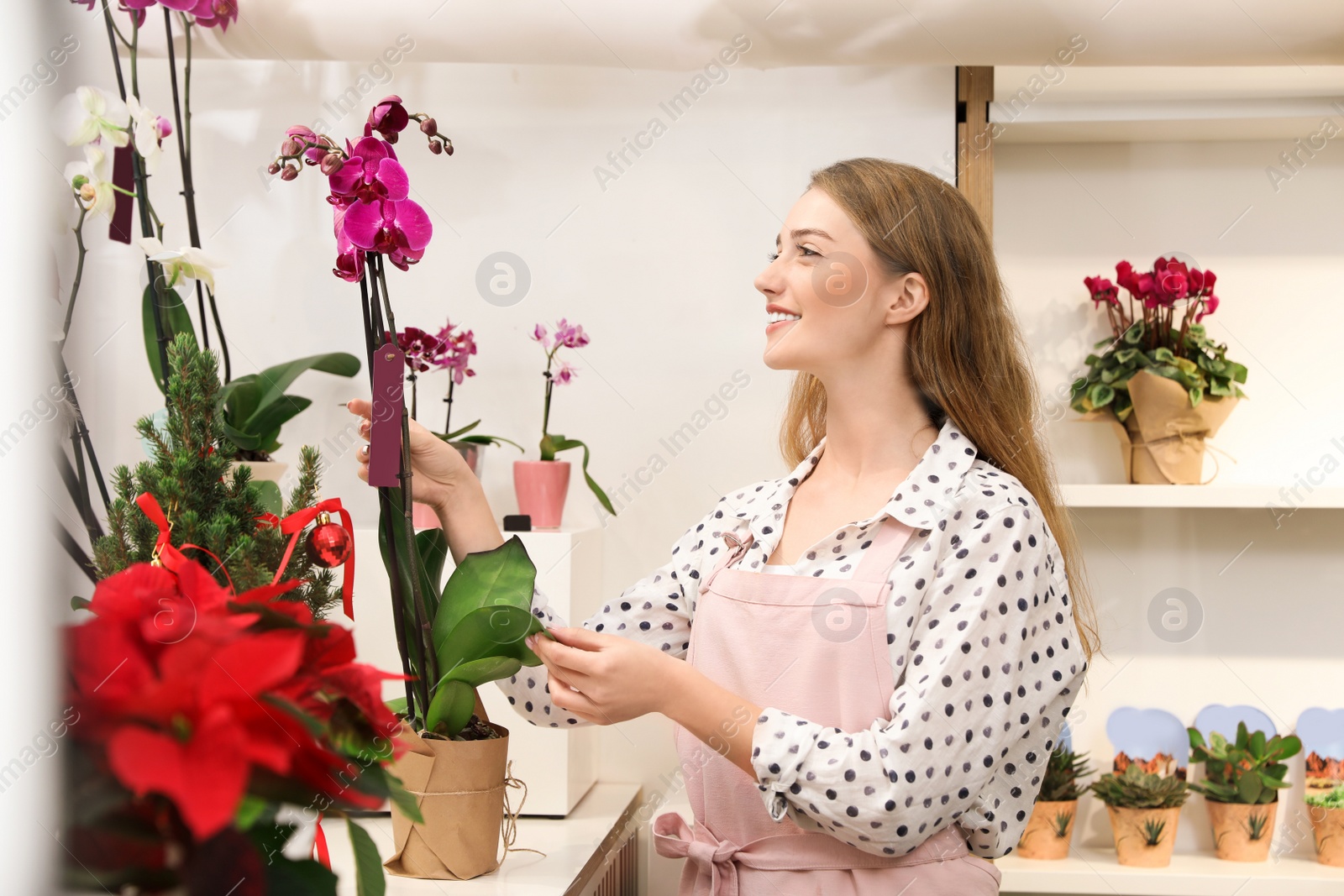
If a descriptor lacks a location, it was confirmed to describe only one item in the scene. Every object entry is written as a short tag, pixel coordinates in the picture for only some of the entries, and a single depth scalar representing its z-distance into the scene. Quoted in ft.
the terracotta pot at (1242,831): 4.93
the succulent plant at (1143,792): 4.89
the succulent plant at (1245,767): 4.91
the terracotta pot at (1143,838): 4.88
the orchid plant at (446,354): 4.42
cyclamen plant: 4.92
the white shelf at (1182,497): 4.79
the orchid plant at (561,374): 4.77
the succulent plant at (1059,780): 4.92
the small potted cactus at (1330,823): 4.91
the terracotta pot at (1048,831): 4.90
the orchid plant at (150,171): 3.04
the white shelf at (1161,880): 4.76
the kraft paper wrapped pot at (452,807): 3.16
